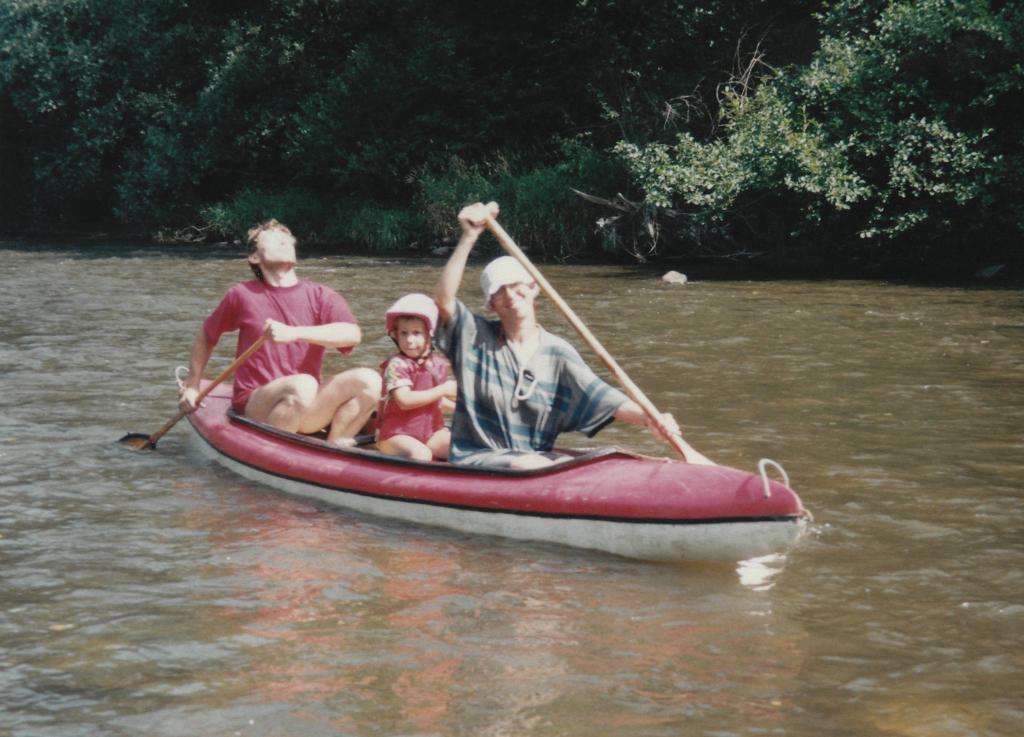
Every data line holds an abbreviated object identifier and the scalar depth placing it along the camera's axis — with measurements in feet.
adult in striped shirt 17.94
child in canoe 19.80
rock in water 58.45
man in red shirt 21.76
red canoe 16.61
